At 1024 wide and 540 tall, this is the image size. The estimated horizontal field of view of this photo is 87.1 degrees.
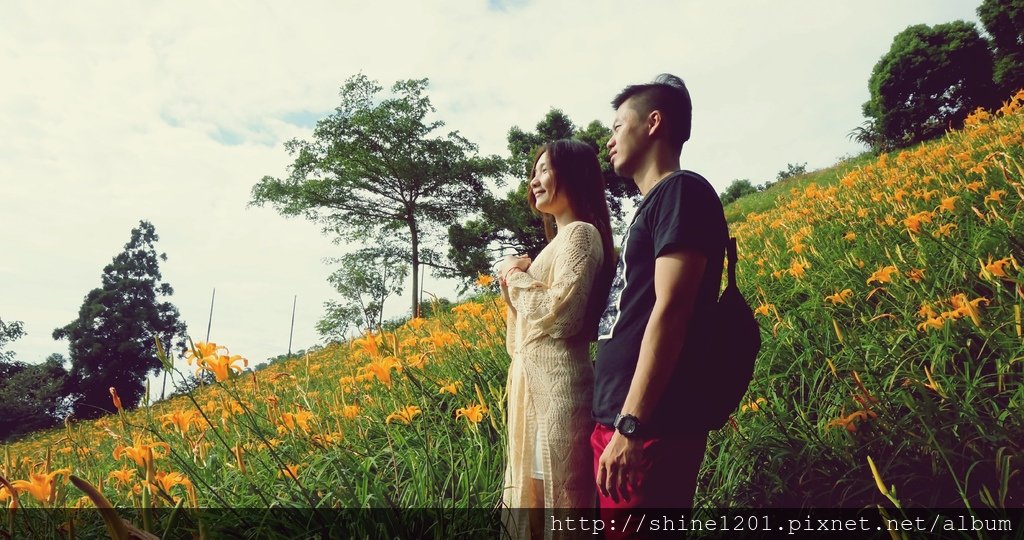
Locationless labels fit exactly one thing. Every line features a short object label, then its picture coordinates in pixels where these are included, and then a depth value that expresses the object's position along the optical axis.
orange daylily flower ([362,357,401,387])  1.95
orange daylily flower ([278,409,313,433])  2.38
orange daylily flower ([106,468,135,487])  1.96
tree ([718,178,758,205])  28.00
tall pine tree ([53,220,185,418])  24.50
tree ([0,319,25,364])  25.30
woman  1.73
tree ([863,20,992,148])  16.91
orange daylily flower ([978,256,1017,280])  2.10
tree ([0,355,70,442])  18.64
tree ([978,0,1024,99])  17.86
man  1.30
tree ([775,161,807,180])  23.69
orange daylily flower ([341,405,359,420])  2.64
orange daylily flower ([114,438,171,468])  1.41
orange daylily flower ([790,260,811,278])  3.20
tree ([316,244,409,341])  18.90
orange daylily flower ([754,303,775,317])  3.25
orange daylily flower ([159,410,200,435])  2.13
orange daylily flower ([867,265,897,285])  2.47
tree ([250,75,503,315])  19.58
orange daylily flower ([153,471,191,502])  1.81
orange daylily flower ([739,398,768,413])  2.61
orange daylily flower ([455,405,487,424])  2.30
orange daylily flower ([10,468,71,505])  1.35
